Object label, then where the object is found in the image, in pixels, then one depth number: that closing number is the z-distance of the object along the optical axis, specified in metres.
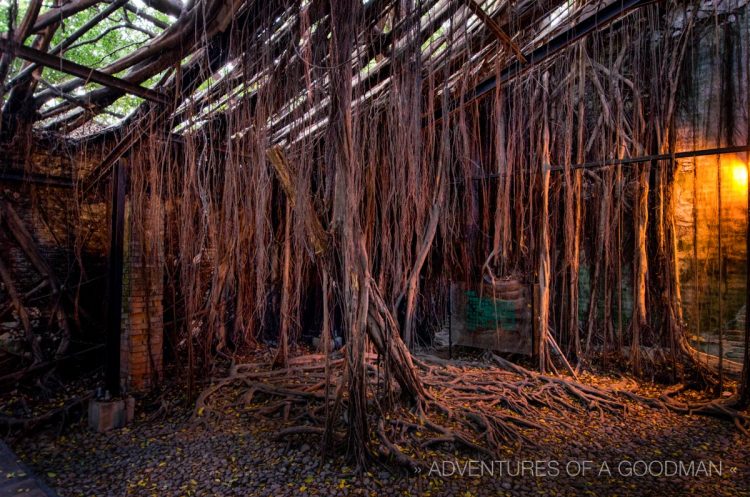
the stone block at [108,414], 3.13
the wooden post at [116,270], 3.40
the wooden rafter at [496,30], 2.44
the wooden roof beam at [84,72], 2.49
